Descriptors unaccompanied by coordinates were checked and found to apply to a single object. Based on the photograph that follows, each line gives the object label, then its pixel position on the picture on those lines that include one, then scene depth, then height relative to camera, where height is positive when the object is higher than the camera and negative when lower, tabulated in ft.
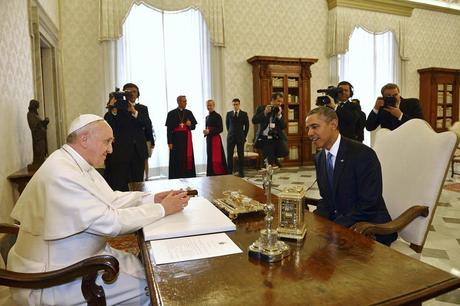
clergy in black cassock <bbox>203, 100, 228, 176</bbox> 20.58 -1.26
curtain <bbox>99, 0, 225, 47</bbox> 21.45 +6.91
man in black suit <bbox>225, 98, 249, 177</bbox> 22.27 -0.56
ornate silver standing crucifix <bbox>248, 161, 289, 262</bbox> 3.87 -1.38
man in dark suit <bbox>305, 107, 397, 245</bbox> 6.31 -1.03
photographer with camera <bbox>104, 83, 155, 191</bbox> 13.65 -0.76
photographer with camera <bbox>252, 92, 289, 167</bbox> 20.11 -0.53
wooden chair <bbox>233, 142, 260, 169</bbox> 24.66 -2.22
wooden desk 3.10 -1.49
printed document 4.03 -1.46
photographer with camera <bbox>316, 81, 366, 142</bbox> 15.83 +0.43
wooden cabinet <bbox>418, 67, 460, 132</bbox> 31.68 +1.94
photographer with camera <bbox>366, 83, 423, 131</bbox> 14.12 +0.29
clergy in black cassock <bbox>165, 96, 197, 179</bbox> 18.69 -0.99
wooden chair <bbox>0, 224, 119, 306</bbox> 4.15 -1.72
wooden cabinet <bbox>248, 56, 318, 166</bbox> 25.31 +2.24
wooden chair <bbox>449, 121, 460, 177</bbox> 20.61 -2.31
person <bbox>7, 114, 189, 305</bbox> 4.65 -1.29
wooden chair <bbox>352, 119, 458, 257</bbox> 6.21 -1.11
